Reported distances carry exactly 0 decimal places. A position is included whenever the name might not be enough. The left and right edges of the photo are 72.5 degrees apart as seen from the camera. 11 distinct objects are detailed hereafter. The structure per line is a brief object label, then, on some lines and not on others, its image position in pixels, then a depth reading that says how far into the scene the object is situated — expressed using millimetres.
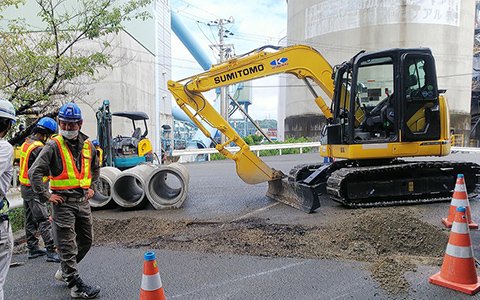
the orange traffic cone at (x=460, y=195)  4668
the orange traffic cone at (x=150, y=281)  2418
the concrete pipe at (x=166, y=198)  7152
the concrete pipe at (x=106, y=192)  7270
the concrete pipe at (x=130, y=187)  7161
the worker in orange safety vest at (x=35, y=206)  4441
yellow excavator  6719
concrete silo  28656
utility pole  30859
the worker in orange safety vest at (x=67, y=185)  3312
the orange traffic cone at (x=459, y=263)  3293
